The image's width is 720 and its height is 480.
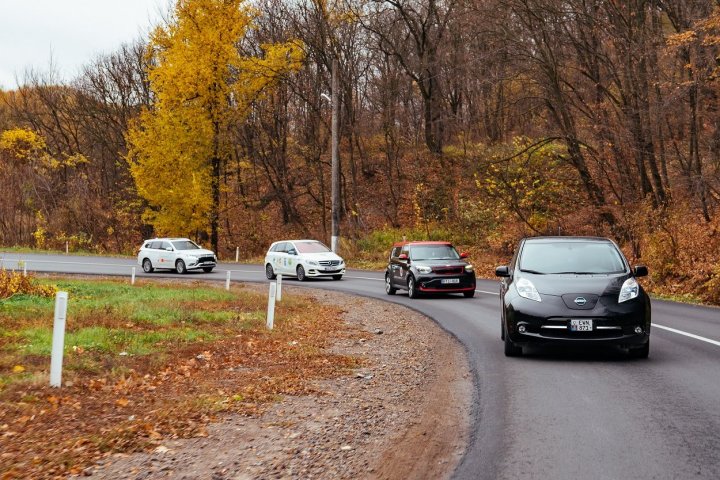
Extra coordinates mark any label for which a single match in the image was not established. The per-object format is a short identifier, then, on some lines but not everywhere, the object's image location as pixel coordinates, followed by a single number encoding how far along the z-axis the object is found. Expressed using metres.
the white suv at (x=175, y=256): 35.00
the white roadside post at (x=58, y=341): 8.38
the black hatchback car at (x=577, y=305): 9.82
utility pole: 34.66
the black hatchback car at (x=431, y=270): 21.47
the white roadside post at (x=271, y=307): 14.15
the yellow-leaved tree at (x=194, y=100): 39.12
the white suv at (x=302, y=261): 30.06
